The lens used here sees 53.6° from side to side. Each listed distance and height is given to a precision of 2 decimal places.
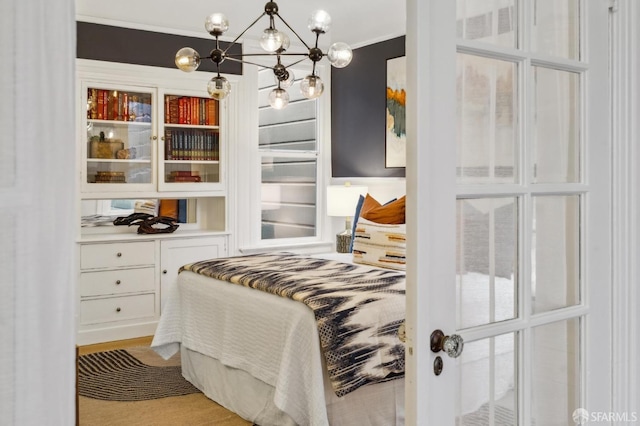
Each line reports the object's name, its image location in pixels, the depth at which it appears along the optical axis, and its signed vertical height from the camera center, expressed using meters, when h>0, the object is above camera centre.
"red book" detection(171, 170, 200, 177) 5.65 +0.27
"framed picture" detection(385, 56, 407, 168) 5.89 +0.83
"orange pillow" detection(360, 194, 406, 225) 4.47 -0.08
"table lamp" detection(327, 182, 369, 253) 5.99 +0.00
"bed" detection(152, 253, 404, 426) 2.96 -0.79
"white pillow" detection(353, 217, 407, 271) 4.15 -0.29
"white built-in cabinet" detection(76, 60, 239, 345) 5.21 +0.20
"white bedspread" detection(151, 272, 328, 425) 2.97 -0.74
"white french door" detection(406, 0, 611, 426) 1.51 -0.02
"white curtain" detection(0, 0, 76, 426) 0.99 -0.02
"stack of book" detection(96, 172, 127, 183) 5.31 +0.22
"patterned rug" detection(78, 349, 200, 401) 3.98 -1.20
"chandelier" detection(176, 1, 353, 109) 3.76 +0.91
